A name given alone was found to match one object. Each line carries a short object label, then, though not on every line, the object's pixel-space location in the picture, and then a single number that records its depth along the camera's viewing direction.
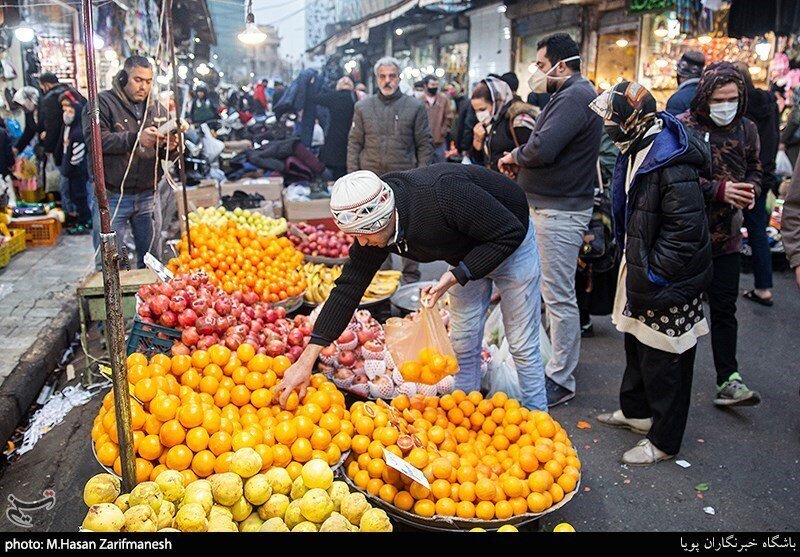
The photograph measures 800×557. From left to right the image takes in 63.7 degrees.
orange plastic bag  3.49
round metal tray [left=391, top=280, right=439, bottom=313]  5.54
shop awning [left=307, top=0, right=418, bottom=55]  16.40
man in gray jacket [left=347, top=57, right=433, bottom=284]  6.51
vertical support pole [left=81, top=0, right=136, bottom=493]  1.82
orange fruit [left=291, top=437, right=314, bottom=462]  2.75
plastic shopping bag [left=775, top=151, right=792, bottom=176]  9.00
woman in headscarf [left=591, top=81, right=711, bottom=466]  3.12
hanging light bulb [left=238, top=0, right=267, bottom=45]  8.55
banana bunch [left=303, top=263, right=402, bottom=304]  5.56
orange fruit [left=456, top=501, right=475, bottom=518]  2.67
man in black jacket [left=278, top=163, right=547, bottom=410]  2.73
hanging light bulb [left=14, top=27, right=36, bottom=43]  10.04
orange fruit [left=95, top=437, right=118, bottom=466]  2.70
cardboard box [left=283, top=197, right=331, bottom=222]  8.06
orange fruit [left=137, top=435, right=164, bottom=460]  2.63
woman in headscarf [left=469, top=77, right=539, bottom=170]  4.95
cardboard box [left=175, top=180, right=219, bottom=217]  8.34
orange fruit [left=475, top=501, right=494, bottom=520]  2.66
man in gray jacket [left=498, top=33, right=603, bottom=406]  4.05
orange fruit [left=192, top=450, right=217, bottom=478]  2.58
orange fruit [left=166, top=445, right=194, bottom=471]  2.58
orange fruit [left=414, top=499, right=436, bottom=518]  2.68
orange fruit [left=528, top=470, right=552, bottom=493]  2.79
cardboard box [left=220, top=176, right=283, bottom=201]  8.65
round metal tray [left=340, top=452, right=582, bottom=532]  2.66
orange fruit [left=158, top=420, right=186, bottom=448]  2.65
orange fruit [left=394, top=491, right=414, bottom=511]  2.72
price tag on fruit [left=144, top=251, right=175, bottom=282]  4.03
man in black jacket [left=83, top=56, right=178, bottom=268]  5.26
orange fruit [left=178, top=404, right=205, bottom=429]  2.70
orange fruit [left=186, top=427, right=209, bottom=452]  2.63
